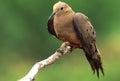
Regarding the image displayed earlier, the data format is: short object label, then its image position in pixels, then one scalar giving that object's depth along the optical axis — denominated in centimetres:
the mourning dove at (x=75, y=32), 981
